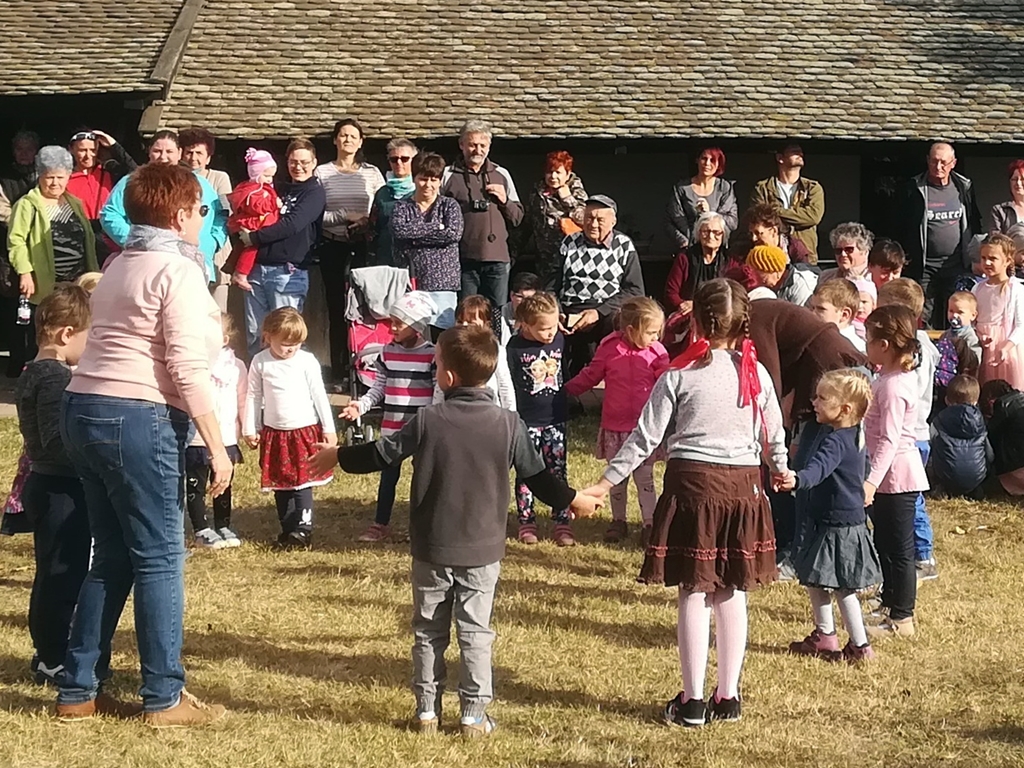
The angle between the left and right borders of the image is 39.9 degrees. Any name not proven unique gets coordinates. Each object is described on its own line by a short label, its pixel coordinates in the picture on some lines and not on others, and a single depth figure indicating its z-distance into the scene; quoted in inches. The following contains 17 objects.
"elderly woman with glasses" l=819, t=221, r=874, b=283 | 358.0
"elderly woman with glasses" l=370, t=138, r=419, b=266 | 454.3
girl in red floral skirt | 323.6
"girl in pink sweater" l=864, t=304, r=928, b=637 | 258.4
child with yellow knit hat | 305.0
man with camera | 446.6
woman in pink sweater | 196.4
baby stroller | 405.1
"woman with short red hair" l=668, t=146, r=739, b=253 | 476.1
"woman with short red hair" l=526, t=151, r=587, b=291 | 455.5
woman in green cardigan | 465.4
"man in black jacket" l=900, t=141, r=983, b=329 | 496.4
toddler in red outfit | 437.4
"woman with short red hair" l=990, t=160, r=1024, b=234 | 484.7
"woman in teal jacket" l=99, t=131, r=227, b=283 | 404.5
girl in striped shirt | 326.0
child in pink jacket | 315.6
